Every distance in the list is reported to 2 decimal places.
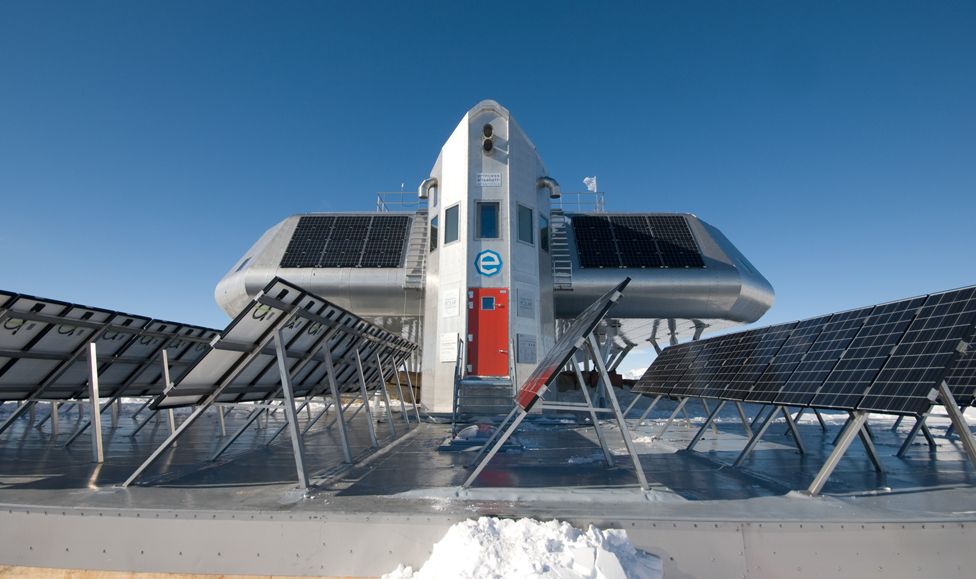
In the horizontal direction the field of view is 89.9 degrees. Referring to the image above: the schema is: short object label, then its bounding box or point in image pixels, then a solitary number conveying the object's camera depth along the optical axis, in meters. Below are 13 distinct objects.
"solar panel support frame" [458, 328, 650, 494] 5.10
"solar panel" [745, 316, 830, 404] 6.62
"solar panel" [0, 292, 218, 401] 6.57
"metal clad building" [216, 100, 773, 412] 15.23
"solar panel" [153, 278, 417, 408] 5.32
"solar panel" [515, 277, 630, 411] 4.94
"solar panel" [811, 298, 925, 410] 5.36
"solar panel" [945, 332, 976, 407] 8.88
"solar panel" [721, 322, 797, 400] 7.33
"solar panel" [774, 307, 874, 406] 6.02
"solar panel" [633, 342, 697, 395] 11.09
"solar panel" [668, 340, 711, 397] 9.61
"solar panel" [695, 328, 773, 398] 8.15
